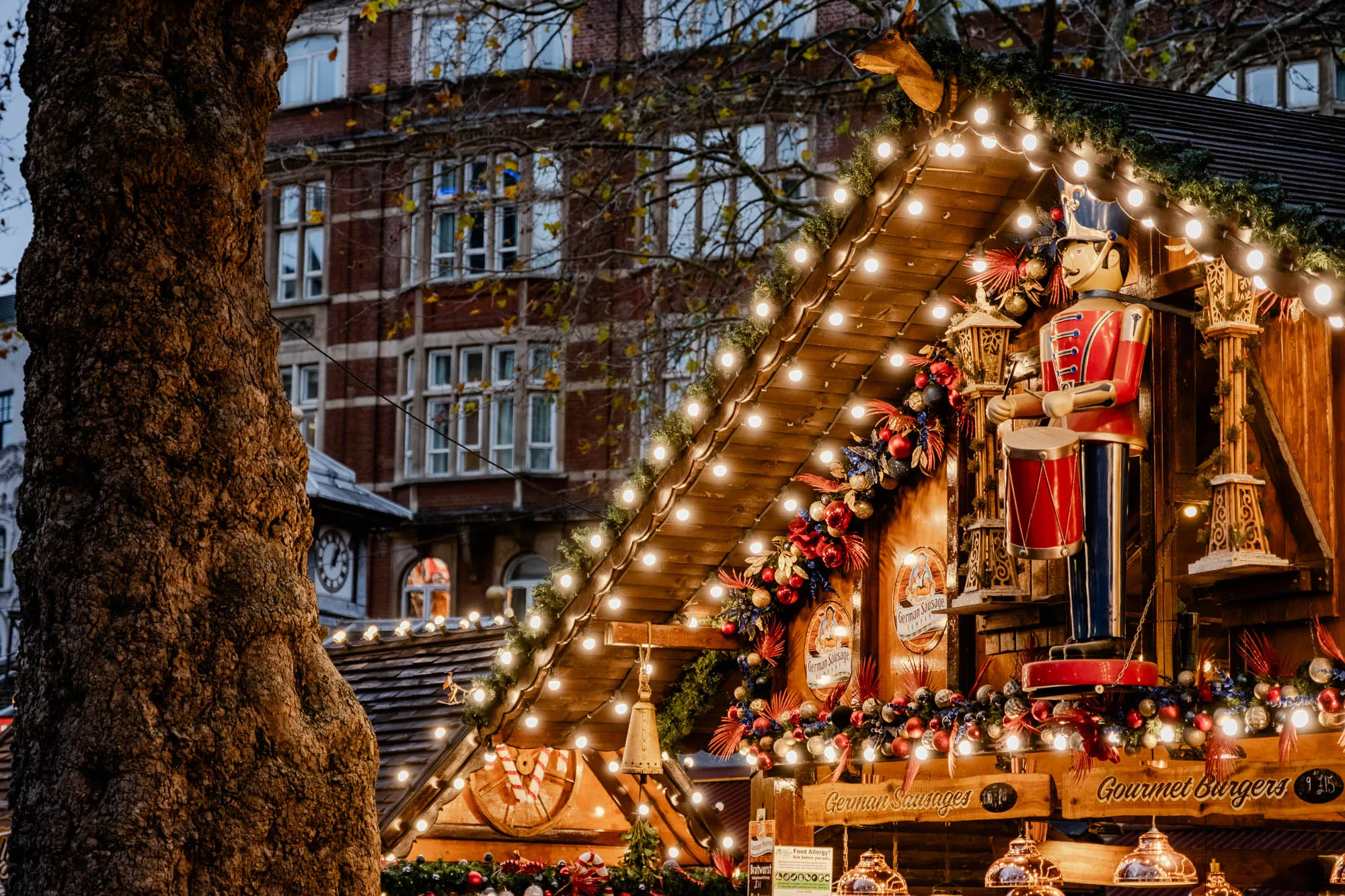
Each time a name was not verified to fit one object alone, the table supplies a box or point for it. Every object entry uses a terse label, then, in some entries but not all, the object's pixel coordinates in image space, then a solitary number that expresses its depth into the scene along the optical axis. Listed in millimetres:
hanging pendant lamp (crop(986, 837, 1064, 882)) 9609
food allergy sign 10109
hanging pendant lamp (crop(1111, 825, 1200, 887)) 8766
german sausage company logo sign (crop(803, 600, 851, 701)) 10289
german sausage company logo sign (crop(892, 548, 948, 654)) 9586
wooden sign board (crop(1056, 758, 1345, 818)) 7344
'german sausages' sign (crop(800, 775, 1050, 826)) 8922
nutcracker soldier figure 7906
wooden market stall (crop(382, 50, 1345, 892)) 7477
